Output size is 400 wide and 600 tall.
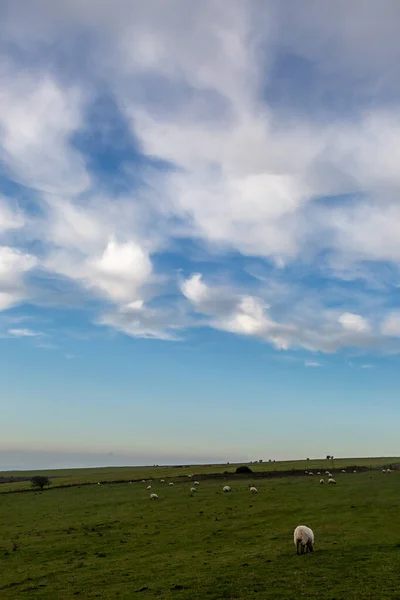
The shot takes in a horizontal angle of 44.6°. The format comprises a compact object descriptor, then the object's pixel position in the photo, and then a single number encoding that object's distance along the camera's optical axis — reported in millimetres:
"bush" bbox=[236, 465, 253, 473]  98562
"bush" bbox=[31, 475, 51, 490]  101212
